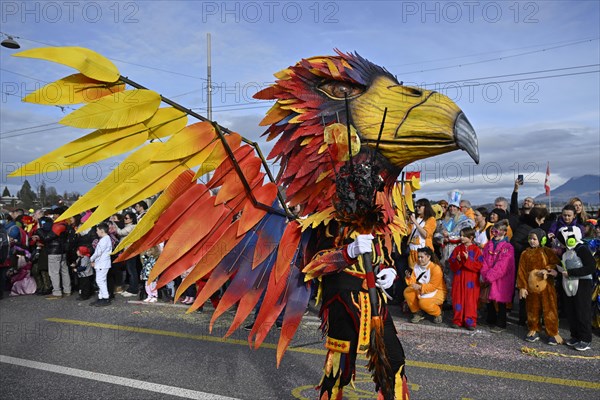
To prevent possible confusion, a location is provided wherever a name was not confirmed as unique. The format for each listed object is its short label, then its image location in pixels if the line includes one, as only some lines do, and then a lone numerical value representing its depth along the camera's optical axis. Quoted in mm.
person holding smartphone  7310
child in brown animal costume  5445
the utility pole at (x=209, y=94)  12938
